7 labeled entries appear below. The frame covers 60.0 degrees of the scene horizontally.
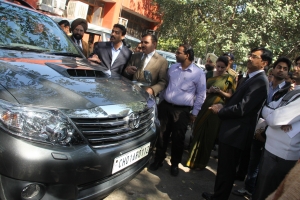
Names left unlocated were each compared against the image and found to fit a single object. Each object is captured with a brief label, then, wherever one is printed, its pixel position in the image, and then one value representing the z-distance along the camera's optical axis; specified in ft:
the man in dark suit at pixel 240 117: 8.61
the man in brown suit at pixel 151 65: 12.07
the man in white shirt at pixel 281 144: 6.97
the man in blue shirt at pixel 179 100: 11.73
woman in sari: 13.08
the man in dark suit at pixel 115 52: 13.26
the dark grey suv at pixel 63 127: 5.39
